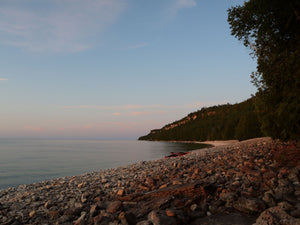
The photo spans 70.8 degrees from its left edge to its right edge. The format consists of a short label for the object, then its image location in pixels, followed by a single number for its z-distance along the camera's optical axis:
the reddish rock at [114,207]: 7.41
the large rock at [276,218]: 4.95
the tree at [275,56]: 10.46
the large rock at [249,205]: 6.10
